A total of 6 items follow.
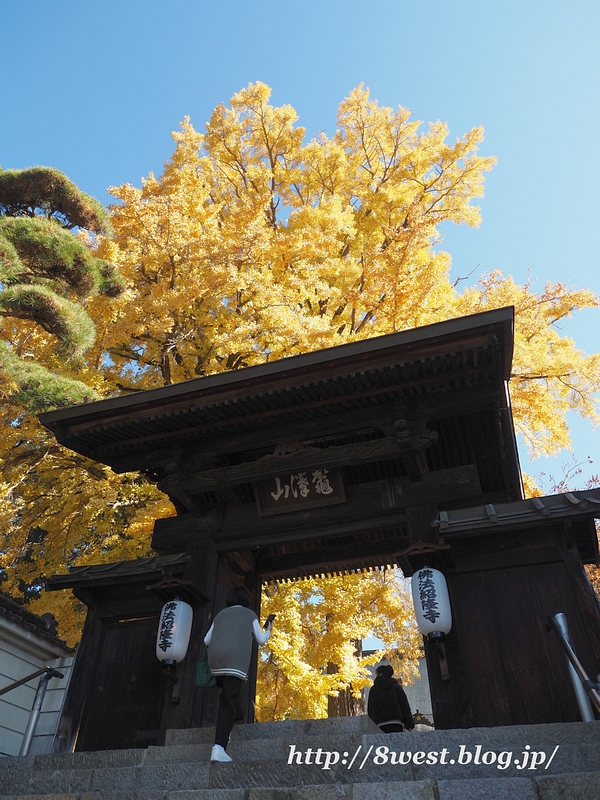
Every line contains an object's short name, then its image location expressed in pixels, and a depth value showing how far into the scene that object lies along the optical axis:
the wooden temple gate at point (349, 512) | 6.70
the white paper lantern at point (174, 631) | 7.37
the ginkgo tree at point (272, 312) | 12.82
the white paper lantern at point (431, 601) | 6.66
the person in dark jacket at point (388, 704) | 7.25
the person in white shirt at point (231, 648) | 5.30
